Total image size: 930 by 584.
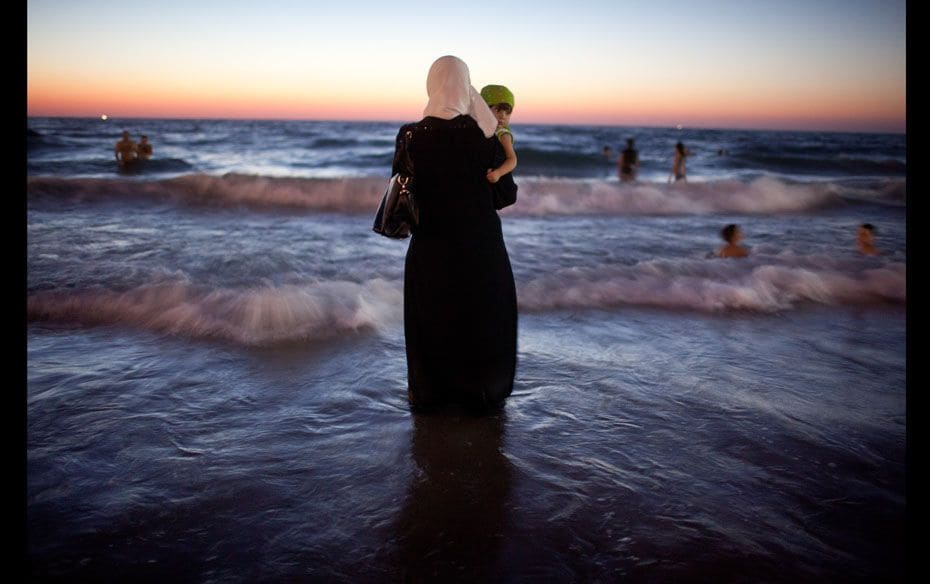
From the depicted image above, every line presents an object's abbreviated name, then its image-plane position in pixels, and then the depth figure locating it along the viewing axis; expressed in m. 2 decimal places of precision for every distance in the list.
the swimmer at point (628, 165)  20.89
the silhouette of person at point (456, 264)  3.28
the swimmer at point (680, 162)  20.89
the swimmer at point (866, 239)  9.28
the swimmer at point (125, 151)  23.28
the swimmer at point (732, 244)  8.66
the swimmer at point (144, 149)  24.84
